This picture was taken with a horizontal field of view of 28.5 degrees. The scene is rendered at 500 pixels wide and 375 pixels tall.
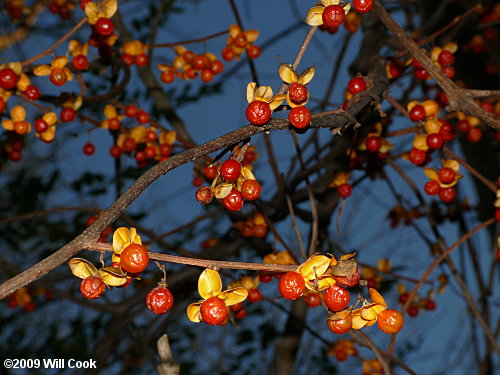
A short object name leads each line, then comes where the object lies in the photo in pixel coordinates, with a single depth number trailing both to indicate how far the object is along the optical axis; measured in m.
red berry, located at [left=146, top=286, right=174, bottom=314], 0.30
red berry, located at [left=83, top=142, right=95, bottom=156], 0.66
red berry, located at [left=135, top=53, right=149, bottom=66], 0.60
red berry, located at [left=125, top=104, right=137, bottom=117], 0.56
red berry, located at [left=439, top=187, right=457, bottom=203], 0.45
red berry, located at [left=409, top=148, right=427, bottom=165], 0.45
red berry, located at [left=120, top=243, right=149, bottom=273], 0.30
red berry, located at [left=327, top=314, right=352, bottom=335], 0.31
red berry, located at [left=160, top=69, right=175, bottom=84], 0.62
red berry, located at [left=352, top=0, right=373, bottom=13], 0.35
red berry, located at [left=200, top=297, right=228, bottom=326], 0.30
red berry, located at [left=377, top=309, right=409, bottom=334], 0.31
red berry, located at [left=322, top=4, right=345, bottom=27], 0.33
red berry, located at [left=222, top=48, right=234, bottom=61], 0.58
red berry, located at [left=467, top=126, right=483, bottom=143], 0.55
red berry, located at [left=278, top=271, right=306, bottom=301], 0.30
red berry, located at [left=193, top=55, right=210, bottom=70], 0.59
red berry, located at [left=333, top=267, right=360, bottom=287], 0.30
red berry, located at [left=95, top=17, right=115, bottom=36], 0.46
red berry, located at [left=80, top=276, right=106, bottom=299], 0.30
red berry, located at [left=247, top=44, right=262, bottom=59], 0.58
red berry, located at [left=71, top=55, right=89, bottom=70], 0.48
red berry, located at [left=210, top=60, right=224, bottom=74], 0.60
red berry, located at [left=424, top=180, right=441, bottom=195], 0.45
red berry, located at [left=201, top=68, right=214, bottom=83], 0.60
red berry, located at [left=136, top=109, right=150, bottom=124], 0.56
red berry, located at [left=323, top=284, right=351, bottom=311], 0.31
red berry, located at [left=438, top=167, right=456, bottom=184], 0.44
